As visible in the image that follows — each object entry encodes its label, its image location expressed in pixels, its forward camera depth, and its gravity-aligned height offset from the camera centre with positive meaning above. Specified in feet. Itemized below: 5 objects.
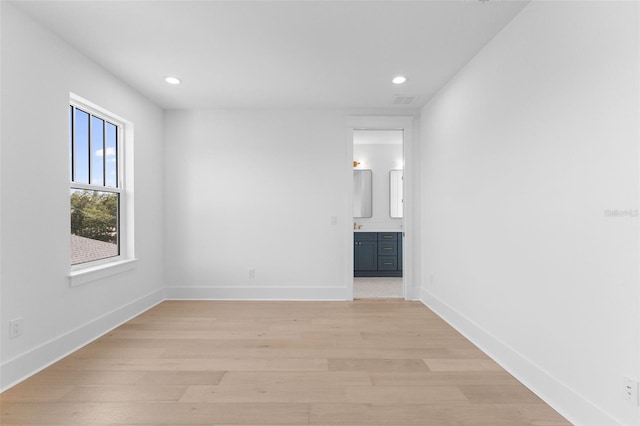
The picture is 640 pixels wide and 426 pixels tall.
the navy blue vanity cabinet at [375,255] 20.31 -2.65
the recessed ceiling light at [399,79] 11.37 +4.45
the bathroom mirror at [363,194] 21.83 +1.08
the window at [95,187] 9.98 +0.78
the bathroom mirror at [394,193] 21.80 +1.14
